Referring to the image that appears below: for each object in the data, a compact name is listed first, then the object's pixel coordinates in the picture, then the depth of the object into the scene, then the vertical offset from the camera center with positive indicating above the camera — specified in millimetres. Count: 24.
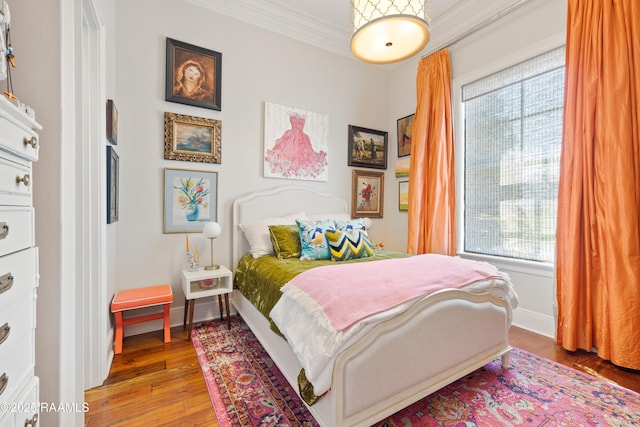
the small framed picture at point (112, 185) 1819 +155
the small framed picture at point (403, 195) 3564 +185
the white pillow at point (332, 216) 3035 -91
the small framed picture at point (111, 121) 1823 +598
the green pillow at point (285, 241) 2391 -302
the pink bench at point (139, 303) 1975 -726
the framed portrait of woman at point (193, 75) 2455 +1268
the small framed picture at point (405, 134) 3533 +1017
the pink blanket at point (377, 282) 1220 -401
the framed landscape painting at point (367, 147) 3531 +847
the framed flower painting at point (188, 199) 2471 +78
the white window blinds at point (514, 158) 2371 +520
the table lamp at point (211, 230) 2379 -205
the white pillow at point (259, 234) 2521 -255
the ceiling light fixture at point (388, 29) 1503 +1111
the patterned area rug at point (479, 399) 1375 -1089
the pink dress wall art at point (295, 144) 2951 +755
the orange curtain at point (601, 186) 1794 +179
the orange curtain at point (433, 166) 3008 +514
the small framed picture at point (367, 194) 3592 +209
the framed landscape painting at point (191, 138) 2459 +665
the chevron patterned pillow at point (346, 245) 2326 -324
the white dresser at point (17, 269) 689 -184
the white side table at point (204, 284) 2209 -689
